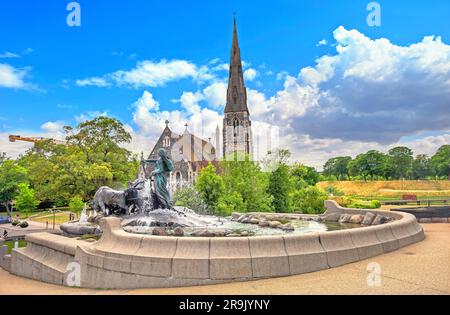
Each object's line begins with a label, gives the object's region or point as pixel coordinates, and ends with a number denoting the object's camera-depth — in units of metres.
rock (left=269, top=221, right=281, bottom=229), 13.38
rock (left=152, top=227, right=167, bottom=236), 10.49
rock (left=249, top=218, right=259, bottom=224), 15.10
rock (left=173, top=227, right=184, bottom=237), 10.79
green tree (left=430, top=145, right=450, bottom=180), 100.56
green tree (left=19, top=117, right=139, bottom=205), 42.12
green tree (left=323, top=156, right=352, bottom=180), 129.38
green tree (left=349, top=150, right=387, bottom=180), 103.00
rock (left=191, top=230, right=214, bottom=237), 10.04
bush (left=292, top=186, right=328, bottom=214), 36.69
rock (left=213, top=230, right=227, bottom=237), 10.13
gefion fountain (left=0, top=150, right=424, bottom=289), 7.44
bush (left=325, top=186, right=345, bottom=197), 65.22
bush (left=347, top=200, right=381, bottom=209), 32.43
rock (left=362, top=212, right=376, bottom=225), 14.34
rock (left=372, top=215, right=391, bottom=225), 14.19
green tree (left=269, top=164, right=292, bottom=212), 38.59
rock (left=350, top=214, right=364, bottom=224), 14.71
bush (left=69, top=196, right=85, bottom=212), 36.18
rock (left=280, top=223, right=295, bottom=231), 12.48
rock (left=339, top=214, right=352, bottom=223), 15.17
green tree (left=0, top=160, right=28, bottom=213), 56.63
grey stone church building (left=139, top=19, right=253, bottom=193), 85.12
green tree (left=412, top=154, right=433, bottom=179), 103.19
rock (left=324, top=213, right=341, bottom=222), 16.29
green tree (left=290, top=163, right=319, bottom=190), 52.03
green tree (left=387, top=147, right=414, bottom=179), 101.75
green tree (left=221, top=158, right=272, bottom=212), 34.41
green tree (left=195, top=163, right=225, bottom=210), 30.88
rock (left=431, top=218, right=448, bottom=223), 20.03
